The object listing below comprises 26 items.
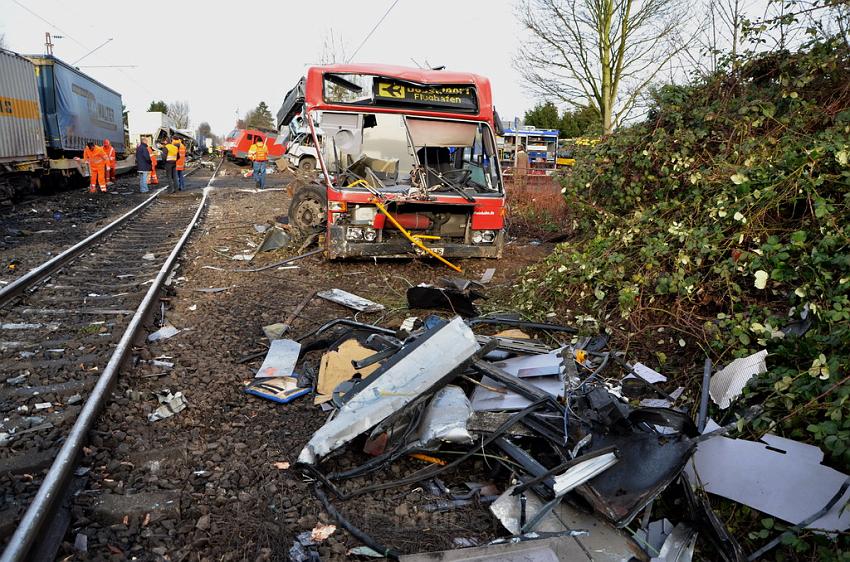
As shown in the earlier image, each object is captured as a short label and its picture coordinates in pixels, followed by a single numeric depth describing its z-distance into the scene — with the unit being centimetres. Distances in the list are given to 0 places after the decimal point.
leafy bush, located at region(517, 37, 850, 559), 342
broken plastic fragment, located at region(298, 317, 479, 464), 346
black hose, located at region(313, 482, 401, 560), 278
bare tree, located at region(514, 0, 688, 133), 1894
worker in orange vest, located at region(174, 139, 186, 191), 1947
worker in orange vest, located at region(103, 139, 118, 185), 2021
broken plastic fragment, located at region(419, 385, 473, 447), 345
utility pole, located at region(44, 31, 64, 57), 3925
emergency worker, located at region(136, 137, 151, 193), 1889
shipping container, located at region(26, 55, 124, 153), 1850
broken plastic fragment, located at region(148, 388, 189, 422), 409
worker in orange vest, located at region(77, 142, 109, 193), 1850
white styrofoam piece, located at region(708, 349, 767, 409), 358
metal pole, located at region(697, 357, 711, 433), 350
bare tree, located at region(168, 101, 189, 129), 11019
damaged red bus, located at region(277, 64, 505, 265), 821
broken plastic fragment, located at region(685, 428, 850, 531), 282
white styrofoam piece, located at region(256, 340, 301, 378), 473
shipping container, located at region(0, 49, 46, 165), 1438
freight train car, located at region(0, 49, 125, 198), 1467
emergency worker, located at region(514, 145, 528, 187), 1564
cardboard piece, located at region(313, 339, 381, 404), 448
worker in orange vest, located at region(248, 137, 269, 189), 2081
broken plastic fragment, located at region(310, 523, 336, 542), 289
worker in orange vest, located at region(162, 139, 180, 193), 1812
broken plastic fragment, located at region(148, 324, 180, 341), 566
